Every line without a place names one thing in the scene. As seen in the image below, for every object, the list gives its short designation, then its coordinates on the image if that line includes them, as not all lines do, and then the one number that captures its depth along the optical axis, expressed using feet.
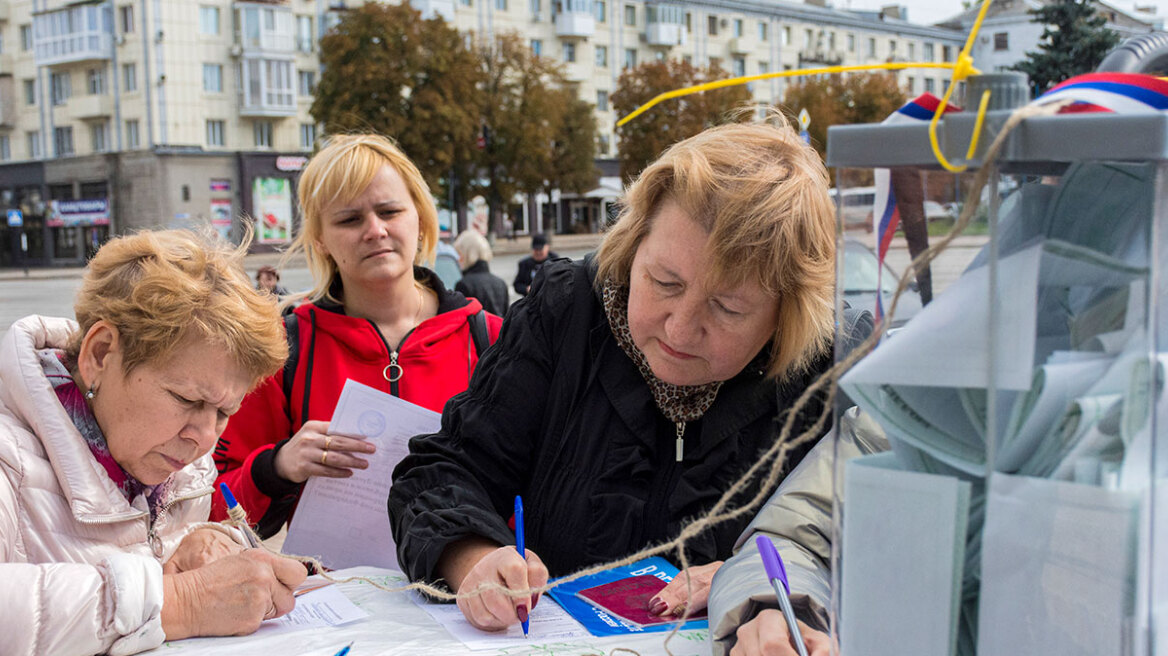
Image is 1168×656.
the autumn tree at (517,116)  108.37
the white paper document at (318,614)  4.97
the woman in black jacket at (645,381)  5.13
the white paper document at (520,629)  4.65
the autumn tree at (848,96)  129.29
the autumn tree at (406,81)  99.35
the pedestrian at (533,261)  37.27
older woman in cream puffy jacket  4.54
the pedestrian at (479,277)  24.06
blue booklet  4.78
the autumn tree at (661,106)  116.78
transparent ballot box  2.29
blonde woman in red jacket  8.61
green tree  75.82
